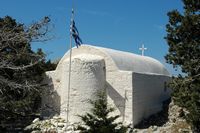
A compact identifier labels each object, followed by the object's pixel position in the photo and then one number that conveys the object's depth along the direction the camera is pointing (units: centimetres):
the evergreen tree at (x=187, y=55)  1794
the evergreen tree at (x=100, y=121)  1507
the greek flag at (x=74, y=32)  2036
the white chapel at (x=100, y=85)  2192
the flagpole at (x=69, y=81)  2222
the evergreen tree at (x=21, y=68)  740
